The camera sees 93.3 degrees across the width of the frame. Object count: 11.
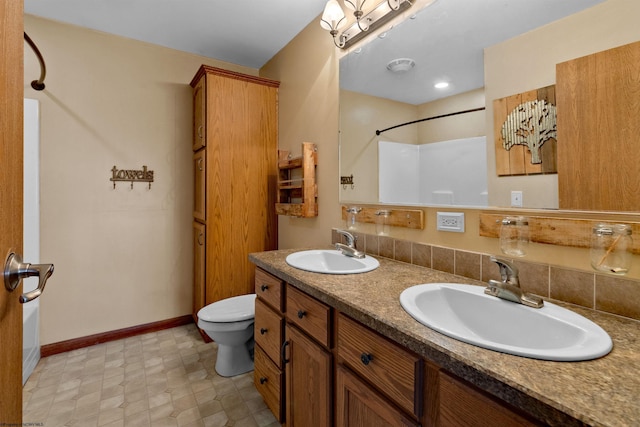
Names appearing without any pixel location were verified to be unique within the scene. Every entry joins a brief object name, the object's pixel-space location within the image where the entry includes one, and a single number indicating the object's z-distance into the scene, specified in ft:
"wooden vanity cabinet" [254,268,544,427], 2.15
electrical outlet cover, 4.17
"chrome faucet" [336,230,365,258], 5.21
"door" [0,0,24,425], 1.93
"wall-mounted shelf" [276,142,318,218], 6.99
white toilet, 6.17
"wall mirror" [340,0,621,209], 3.45
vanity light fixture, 5.00
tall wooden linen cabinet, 7.69
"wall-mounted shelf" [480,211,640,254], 2.77
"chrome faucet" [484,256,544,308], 2.88
